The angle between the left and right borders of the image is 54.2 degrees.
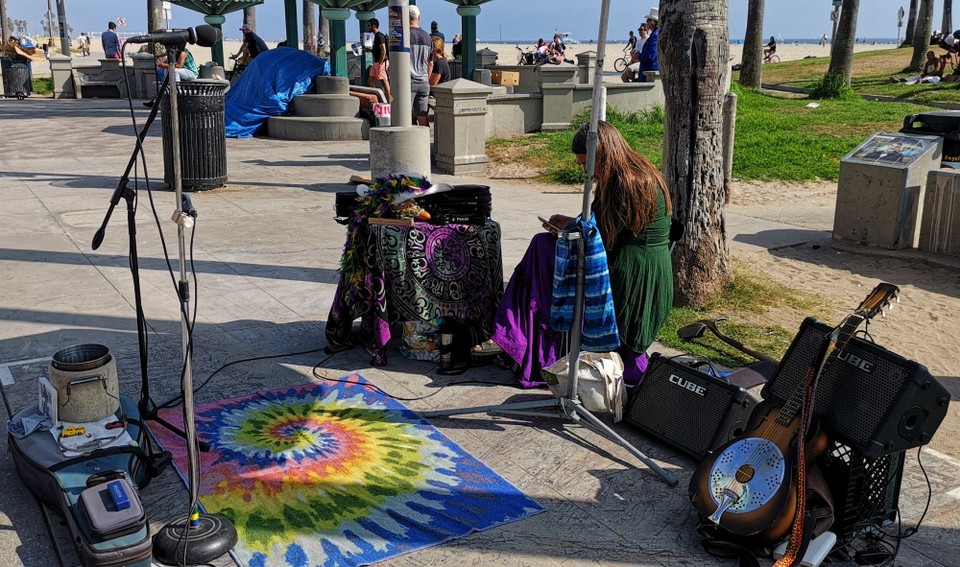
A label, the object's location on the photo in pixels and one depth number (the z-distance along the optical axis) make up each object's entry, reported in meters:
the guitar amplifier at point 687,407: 4.60
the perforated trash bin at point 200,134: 10.59
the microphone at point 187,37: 3.67
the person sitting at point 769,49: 43.34
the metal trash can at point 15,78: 23.68
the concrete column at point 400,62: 8.66
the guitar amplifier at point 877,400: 3.68
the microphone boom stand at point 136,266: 3.90
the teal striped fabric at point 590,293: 4.71
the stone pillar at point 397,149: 8.84
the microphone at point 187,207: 3.61
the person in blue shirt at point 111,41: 28.34
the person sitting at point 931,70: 26.23
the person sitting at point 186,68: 13.34
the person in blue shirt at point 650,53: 18.62
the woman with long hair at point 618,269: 5.08
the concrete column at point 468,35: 19.59
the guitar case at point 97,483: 3.47
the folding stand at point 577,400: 4.43
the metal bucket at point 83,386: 4.07
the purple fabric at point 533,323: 5.43
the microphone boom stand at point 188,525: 3.54
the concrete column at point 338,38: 18.67
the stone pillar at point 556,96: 16.00
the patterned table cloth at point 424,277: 5.78
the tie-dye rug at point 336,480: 3.93
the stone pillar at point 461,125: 12.99
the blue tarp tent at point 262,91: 16.47
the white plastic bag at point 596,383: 5.05
